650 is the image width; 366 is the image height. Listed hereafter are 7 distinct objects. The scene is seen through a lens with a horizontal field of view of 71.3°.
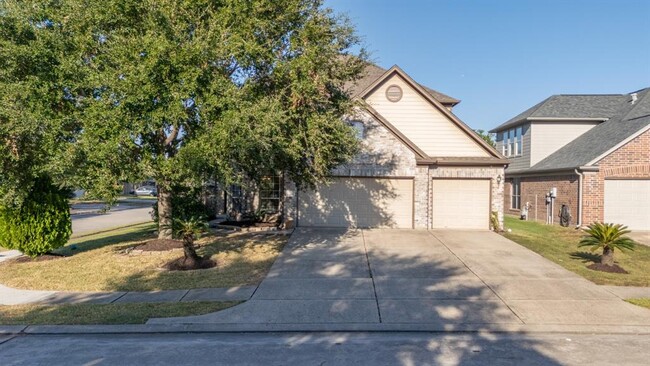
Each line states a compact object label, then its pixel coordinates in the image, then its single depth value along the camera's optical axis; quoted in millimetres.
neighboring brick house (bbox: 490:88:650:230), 19141
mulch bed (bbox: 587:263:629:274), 11352
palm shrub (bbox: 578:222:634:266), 11711
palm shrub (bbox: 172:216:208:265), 11672
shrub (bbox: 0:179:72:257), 12391
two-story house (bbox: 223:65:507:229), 17984
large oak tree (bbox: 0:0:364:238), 9148
